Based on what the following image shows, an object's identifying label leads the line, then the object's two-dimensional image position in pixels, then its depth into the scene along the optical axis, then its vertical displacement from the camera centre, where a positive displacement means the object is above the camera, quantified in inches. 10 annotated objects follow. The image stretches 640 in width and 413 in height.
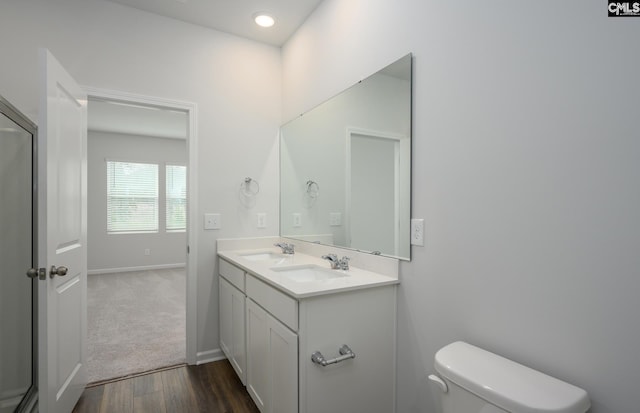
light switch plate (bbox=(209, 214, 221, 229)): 107.1 -6.3
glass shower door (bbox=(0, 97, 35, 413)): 66.6 -13.1
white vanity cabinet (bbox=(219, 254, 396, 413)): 57.3 -27.6
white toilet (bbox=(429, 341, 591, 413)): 35.7 -21.4
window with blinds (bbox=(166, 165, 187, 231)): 261.9 +4.2
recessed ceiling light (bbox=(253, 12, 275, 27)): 100.5 +56.7
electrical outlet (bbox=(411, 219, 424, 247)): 61.8 -5.3
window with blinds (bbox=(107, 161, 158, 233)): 243.3 +3.0
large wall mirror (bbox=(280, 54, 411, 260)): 66.9 +9.0
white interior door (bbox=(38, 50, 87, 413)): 62.1 -8.1
